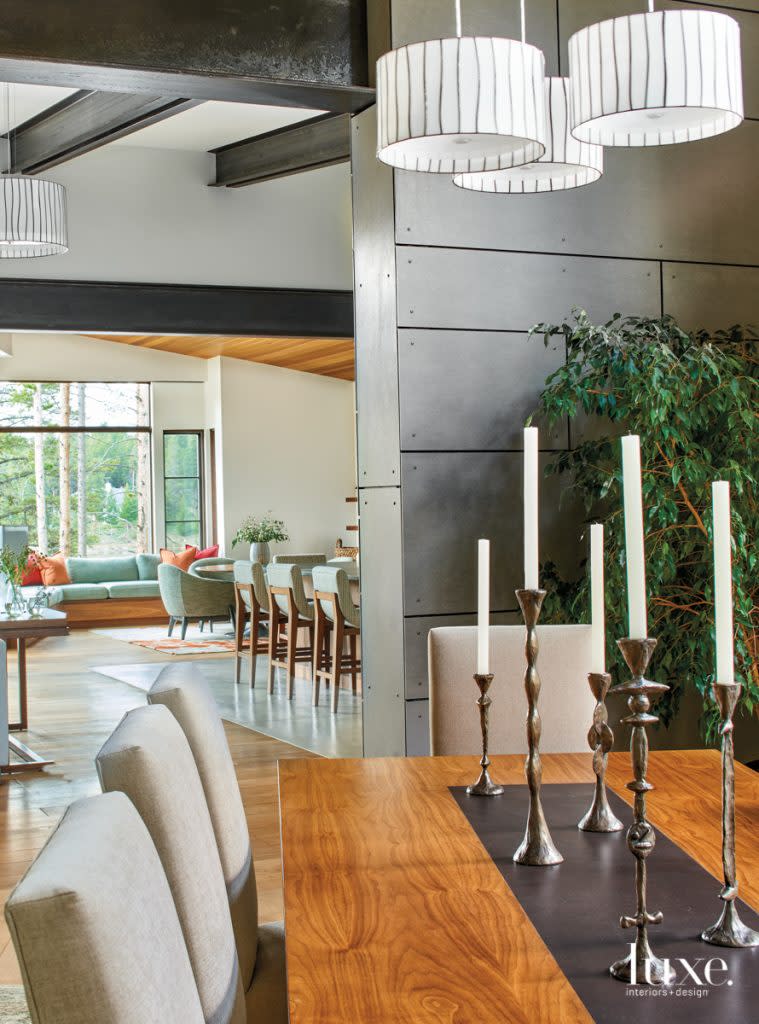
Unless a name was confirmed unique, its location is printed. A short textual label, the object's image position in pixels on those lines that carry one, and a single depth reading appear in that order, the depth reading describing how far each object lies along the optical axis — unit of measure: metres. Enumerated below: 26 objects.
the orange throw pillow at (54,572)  13.62
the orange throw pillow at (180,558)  13.55
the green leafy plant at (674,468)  3.63
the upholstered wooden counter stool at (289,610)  8.08
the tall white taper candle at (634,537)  1.34
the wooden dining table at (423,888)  1.30
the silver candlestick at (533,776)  1.70
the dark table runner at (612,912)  1.26
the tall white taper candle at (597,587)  1.73
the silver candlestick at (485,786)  2.17
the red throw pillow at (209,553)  13.67
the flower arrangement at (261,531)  13.80
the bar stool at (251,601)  8.79
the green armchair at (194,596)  12.07
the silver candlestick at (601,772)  1.79
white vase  13.16
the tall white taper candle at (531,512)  1.70
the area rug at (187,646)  10.80
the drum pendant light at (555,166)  2.53
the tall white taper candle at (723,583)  1.34
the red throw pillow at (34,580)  13.61
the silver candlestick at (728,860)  1.33
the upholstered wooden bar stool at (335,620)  7.49
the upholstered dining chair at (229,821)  1.96
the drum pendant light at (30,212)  5.35
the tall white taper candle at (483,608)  1.96
